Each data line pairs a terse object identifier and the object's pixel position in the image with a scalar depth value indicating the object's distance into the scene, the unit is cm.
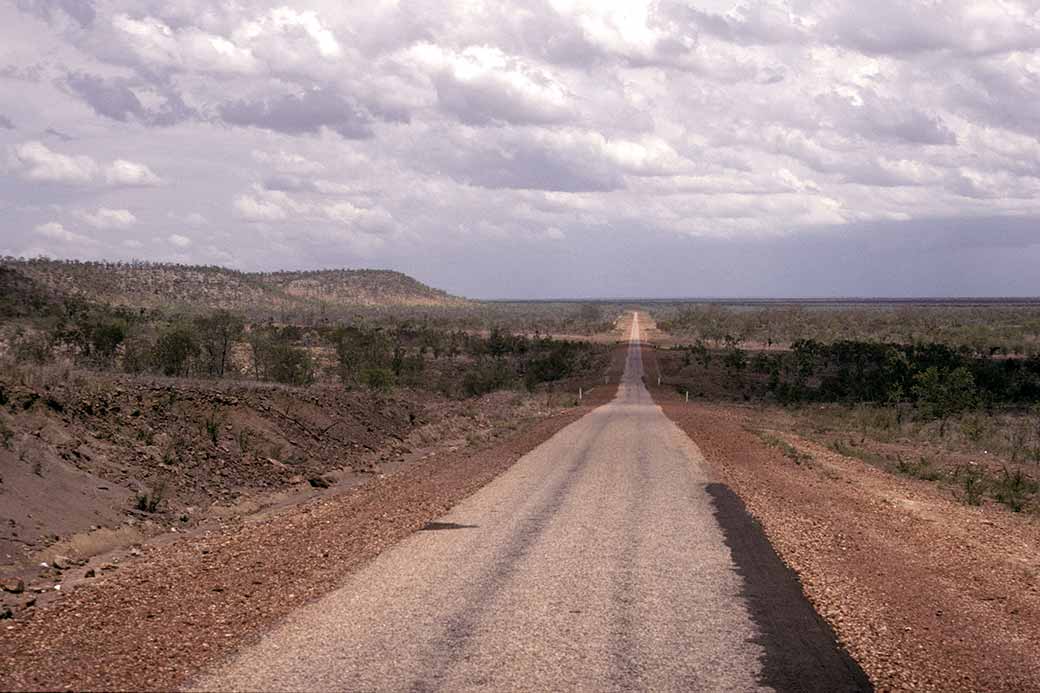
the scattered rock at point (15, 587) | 1218
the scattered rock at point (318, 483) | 2370
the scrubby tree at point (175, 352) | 3994
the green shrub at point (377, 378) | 4503
